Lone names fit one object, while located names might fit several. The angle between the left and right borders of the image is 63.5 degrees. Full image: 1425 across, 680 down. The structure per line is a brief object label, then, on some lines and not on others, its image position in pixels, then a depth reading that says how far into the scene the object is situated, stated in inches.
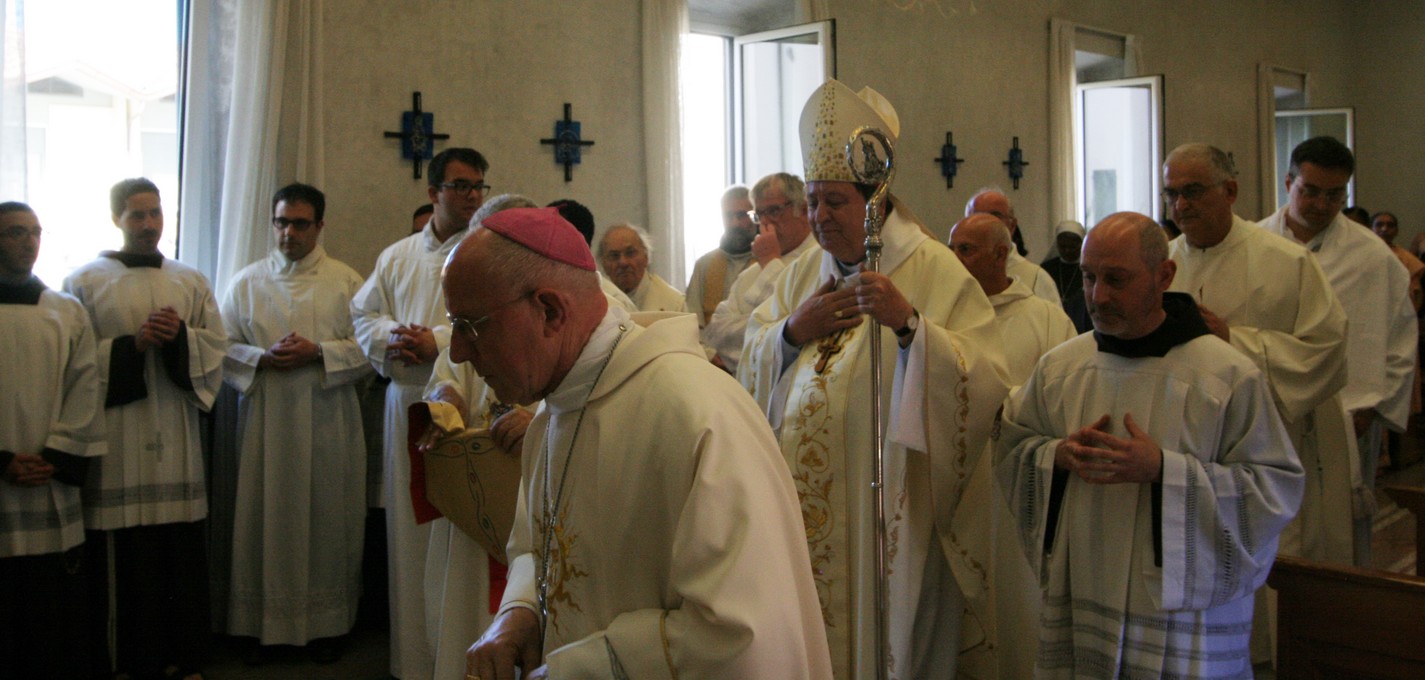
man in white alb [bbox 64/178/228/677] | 192.5
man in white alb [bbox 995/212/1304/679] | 113.4
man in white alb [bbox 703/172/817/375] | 215.9
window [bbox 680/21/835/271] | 336.5
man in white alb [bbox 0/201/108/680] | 177.8
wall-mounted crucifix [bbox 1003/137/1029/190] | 433.0
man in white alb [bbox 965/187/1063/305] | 235.9
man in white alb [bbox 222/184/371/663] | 213.3
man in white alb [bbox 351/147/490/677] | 193.9
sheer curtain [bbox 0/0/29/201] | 212.8
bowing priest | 70.5
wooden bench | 115.8
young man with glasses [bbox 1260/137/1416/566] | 197.6
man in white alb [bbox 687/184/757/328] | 262.4
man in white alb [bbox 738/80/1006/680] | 139.9
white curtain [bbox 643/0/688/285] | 309.6
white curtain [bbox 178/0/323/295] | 238.7
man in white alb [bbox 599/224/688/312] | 234.7
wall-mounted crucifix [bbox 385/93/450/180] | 266.1
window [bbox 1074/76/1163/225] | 456.4
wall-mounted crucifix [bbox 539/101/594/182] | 294.4
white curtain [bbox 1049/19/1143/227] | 445.1
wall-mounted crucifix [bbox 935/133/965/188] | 407.2
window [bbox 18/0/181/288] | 233.0
